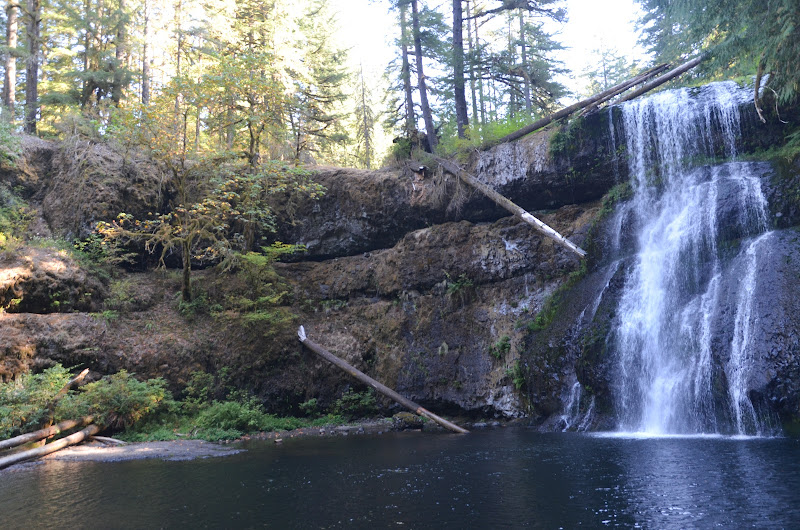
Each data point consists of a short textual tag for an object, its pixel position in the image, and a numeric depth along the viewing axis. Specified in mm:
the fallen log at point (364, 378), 13670
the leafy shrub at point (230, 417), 13023
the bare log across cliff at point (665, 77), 14648
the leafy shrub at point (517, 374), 13484
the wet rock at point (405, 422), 13452
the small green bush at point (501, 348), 14648
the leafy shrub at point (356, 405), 15258
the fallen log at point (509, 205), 14484
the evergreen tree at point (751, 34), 10102
